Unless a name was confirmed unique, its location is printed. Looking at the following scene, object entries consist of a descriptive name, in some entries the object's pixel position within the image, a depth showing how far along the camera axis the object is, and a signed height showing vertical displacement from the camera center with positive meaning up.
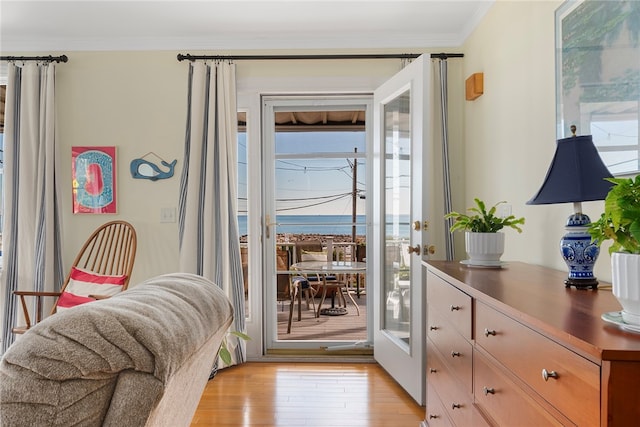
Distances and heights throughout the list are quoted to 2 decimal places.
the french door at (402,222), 2.62 -0.06
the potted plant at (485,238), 1.92 -0.11
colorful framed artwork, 3.37 +0.26
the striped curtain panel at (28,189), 3.24 +0.18
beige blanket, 0.69 -0.25
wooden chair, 3.11 -0.27
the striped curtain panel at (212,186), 3.22 +0.20
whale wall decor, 3.35 +0.34
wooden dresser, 0.79 -0.33
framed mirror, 1.44 +0.50
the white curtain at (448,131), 3.16 +0.61
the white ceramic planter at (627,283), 0.86 -0.14
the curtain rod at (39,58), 3.30 +1.17
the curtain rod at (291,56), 3.27 +1.18
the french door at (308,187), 3.58 +0.22
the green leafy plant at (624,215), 0.85 +0.00
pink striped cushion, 2.86 -0.49
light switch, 3.37 -0.01
